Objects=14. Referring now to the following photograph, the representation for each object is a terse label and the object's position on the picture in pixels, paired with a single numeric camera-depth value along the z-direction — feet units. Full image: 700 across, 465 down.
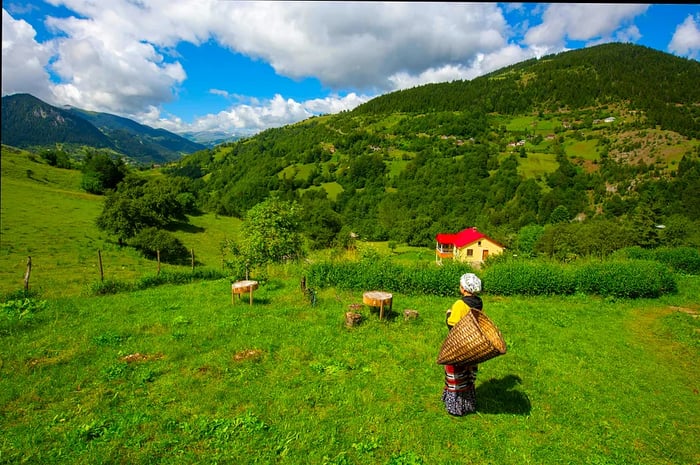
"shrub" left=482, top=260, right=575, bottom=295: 55.16
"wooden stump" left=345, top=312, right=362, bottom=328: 38.88
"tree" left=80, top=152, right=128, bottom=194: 224.12
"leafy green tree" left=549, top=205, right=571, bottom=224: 318.24
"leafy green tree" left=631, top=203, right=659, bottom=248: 191.13
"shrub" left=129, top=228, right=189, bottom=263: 133.39
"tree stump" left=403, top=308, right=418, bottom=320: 41.60
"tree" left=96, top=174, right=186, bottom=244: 138.72
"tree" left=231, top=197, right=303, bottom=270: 73.97
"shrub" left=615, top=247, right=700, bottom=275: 66.75
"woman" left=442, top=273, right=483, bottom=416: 21.48
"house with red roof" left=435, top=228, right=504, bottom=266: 228.22
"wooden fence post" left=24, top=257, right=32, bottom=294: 48.07
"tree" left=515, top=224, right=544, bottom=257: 259.60
